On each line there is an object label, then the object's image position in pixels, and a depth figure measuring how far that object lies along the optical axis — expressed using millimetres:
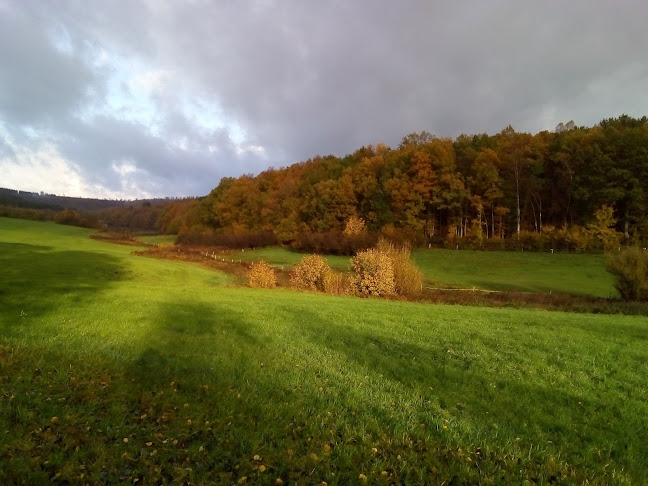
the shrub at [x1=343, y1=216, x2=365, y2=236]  72000
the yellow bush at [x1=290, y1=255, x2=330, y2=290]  30953
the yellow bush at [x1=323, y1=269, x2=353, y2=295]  30062
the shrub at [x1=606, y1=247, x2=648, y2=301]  28906
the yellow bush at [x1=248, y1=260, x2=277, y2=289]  29528
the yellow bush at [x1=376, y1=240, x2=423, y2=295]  31219
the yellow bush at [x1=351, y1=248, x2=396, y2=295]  30016
